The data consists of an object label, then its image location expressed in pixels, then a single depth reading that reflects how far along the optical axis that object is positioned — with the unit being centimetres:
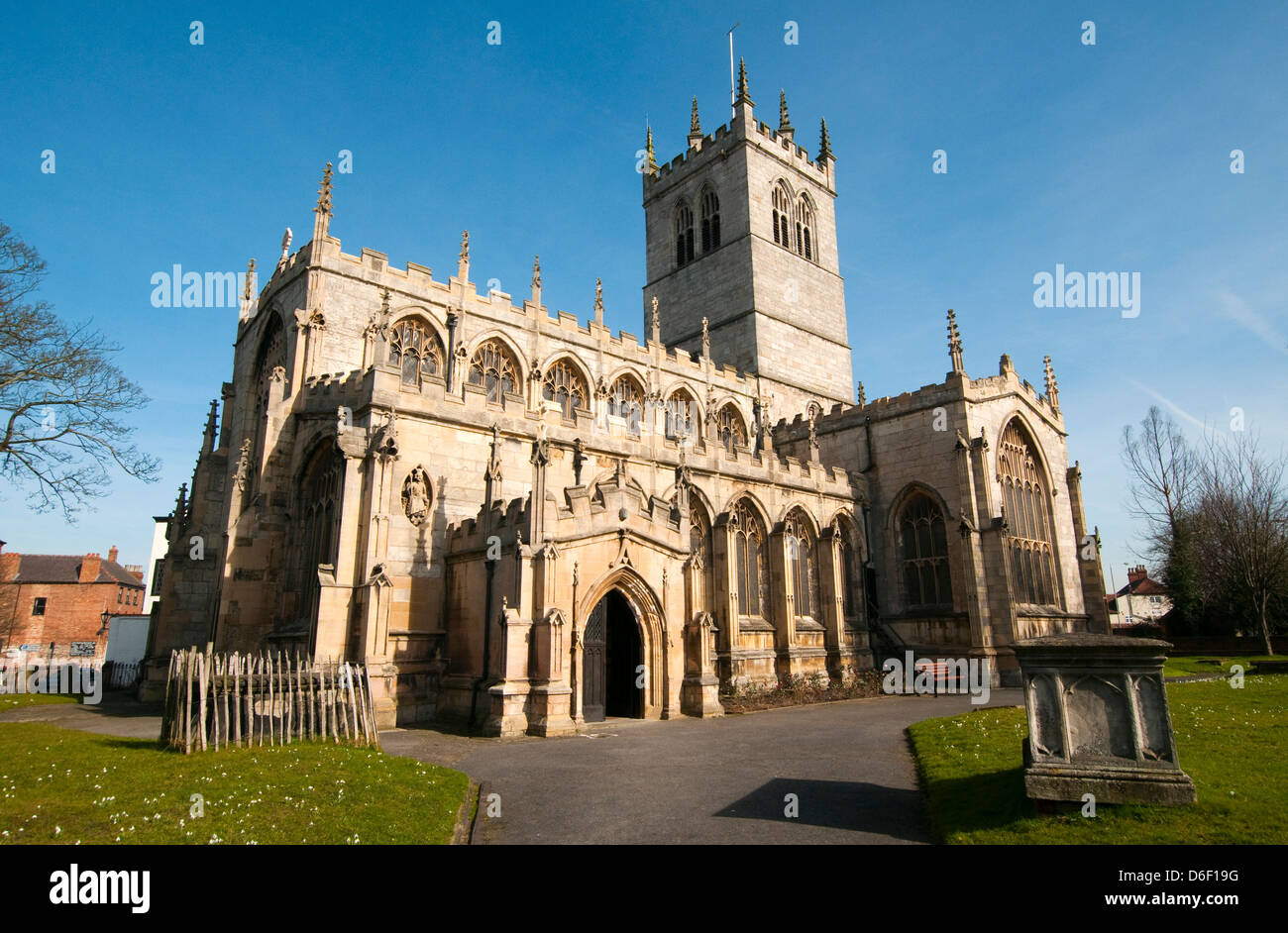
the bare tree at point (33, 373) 1536
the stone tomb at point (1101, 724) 696
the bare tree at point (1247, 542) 3084
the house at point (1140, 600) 7169
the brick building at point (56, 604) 5153
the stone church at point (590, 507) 1675
